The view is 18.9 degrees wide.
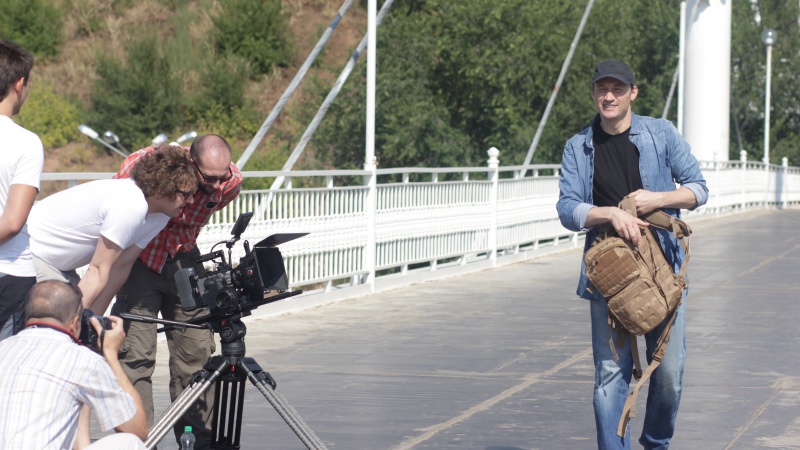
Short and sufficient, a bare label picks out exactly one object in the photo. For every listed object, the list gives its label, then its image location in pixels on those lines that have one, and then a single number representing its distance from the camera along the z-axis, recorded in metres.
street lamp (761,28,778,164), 78.24
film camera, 9.86
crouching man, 7.66
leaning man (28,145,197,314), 9.98
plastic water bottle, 9.33
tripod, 9.92
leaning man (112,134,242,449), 11.43
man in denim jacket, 10.70
